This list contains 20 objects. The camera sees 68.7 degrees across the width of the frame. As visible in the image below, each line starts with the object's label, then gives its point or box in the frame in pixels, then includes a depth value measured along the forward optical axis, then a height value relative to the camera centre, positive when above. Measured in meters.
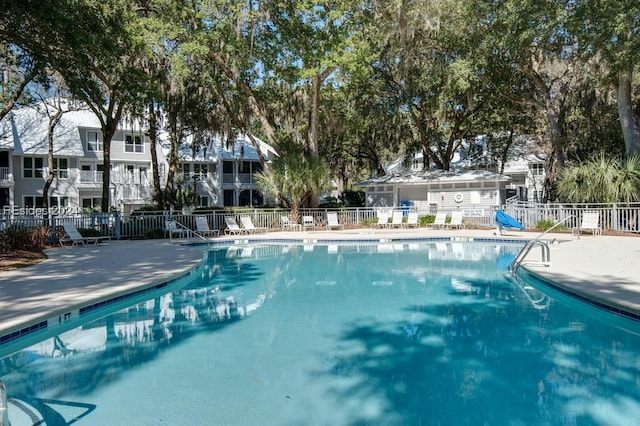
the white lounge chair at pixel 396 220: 19.80 -0.59
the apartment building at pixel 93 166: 25.16 +2.64
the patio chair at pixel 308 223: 19.53 -0.65
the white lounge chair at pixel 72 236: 13.92 -0.77
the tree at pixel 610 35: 13.83 +5.20
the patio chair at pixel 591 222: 15.01 -0.62
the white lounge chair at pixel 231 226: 17.75 -0.67
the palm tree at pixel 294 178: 18.70 +1.21
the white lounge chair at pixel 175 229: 16.00 -0.71
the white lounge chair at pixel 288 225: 19.33 -0.72
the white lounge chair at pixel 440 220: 19.20 -0.60
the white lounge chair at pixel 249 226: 18.21 -0.70
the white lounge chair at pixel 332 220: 19.64 -0.55
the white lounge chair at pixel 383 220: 19.74 -0.58
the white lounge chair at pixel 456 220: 18.58 -0.59
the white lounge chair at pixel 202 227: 17.14 -0.67
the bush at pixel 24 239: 11.86 -0.74
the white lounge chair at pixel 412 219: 20.02 -0.56
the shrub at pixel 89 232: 14.93 -0.70
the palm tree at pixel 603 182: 15.36 +0.72
